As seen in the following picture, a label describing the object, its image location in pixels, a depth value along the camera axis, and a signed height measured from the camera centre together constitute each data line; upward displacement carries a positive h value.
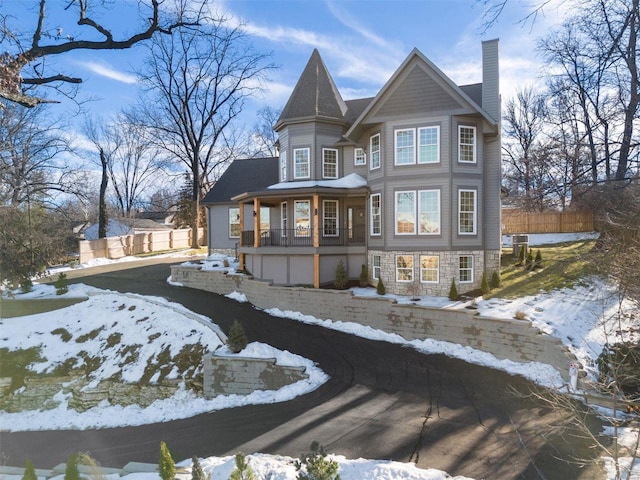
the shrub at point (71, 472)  5.56 -3.44
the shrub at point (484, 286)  15.06 -2.08
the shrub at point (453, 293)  14.59 -2.27
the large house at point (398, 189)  15.51 +2.02
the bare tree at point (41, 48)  6.69 +4.04
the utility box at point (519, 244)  20.77 -0.57
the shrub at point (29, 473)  5.48 -3.41
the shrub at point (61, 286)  18.53 -2.33
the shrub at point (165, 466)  5.45 -3.31
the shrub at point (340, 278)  16.67 -1.87
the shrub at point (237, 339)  11.71 -3.20
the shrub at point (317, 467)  4.98 -3.12
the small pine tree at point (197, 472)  5.11 -3.21
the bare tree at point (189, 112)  32.94 +11.35
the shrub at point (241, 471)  5.13 -3.24
